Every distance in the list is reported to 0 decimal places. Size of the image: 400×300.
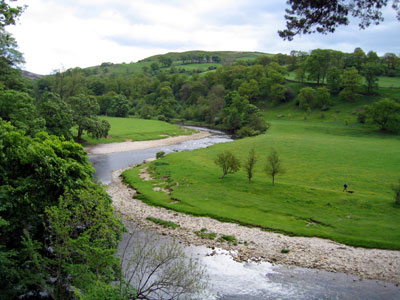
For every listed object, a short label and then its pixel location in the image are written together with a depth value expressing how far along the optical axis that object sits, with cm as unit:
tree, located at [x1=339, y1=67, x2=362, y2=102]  10931
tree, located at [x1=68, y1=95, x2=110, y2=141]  7050
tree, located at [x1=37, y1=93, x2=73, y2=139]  5700
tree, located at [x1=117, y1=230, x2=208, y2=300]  1254
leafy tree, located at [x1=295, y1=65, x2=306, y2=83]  13238
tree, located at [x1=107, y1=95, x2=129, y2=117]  13162
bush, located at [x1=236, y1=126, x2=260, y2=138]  9025
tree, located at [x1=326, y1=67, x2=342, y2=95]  11599
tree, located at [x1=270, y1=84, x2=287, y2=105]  12556
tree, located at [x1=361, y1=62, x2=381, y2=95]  10744
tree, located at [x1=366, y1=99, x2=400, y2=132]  7369
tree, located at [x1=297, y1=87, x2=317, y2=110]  11188
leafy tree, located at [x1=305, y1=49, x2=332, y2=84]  12612
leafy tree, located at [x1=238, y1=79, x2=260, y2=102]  13062
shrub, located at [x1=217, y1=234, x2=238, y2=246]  2539
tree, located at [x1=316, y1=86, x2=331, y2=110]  10862
